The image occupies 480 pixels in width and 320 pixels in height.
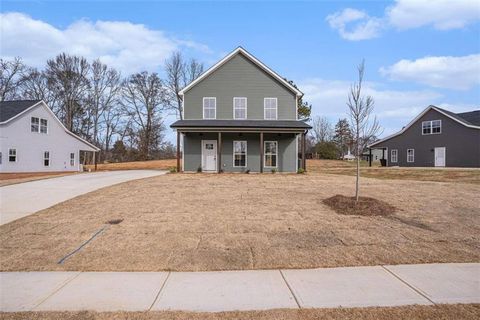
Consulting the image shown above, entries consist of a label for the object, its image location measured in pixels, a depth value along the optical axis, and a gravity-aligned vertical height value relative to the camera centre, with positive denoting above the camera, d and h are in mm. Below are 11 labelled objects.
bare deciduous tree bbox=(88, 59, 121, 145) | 50656 +10268
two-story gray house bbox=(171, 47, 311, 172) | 22219 +3312
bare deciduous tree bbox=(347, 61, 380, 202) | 9367 +1219
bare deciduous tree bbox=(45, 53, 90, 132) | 47000 +11259
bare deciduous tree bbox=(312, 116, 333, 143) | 73188 +6277
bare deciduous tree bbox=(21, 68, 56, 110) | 45094 +10507
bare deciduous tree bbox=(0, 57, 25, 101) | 41531 +10231
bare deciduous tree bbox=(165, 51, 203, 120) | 51625 +13627
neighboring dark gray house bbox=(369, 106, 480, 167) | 29188 +1681
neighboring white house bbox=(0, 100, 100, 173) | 26703 +1719
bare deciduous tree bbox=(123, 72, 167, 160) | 52688 +9417
